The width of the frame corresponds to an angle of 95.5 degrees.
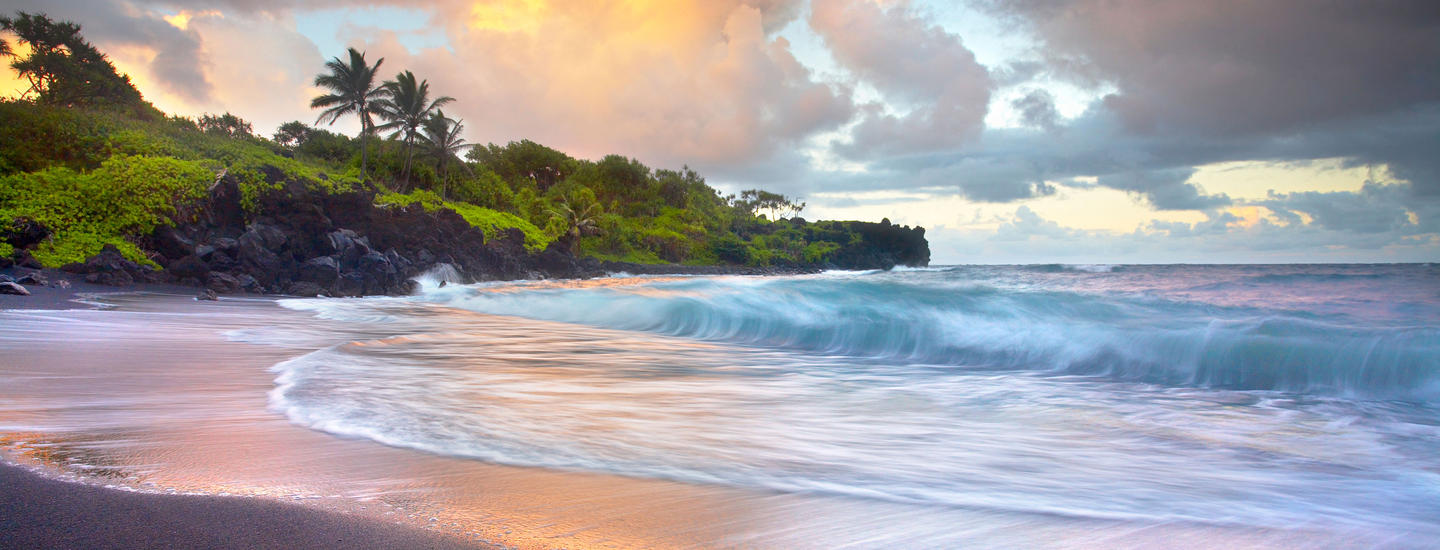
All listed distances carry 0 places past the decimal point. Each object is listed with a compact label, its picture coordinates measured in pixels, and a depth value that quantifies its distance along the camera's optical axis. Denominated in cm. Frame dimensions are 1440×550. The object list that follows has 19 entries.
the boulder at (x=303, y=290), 1466
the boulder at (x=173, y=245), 1527
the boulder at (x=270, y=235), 1636
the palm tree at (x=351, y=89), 3369
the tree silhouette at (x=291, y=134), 5034
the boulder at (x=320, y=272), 1573
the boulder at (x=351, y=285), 1600
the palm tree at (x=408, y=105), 3716
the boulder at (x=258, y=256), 1528
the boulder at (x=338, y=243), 1847
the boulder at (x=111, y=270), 1203
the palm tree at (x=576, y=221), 4703
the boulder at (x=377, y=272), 1764
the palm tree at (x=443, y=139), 4016
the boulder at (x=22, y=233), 1319
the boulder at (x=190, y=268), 1379
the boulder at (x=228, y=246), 1562
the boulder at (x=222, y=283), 1361
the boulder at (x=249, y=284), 1412
